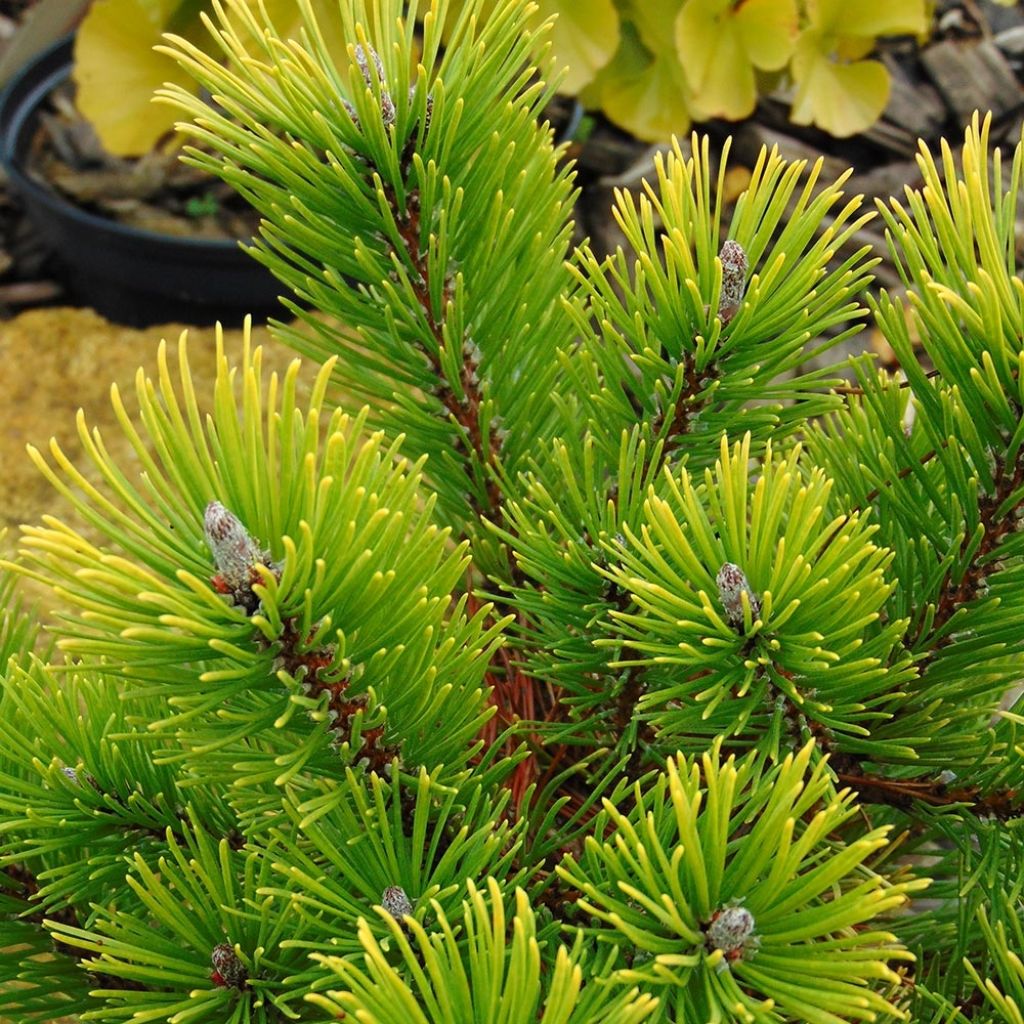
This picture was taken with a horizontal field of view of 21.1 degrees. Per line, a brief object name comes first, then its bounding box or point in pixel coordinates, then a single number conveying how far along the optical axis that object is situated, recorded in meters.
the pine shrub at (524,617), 0.44
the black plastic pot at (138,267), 1.21
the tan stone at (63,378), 1.17
